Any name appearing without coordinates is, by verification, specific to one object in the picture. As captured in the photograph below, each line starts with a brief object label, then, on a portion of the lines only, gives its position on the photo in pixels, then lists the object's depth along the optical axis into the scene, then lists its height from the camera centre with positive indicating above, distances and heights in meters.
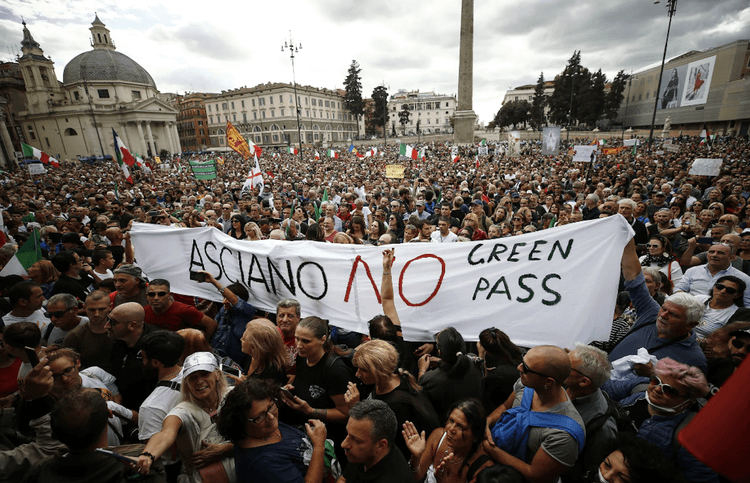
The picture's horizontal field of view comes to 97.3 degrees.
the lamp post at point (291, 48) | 27.44 +8.65
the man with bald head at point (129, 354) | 2.68 -1.59
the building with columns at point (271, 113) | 81.62 +10.54
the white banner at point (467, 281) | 2.97 -1.32
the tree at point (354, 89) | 82.56 +15.34
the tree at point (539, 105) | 65.38 +7.52
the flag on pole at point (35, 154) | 17.06 +0.59
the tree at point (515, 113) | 72.44 +6.83
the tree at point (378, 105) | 81.41 +11.37
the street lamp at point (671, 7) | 18.24 +7.06
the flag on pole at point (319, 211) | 9.21 -1.59
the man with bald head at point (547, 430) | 1.74 -1.52
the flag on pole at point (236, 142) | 16.38 +0.71
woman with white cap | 1.87 -1.56
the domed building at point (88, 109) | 62.12 +9.77
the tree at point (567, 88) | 55.44 +8.98
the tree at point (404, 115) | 95.29 +9.74
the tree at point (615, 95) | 59.12 +7.87
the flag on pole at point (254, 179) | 12.09 -0.84
